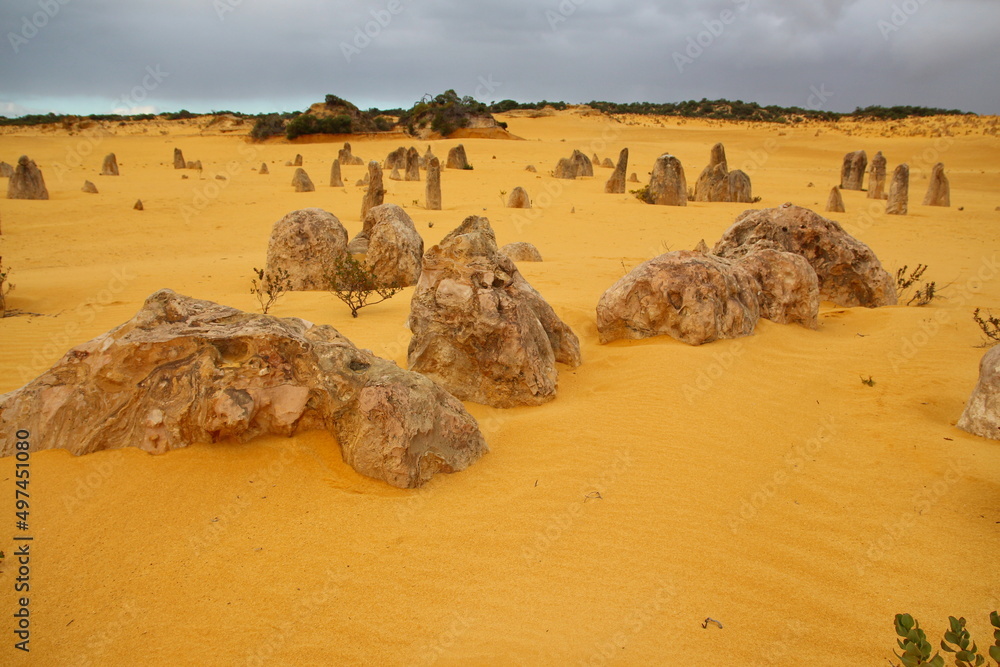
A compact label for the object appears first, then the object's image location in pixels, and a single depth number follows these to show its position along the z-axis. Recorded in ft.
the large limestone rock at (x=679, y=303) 19.43
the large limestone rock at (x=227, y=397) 11.69
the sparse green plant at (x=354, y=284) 25.25
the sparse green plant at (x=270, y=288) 26.06
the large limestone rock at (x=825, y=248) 25.18
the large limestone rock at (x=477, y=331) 15.79
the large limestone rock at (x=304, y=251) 31.42
